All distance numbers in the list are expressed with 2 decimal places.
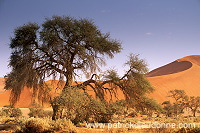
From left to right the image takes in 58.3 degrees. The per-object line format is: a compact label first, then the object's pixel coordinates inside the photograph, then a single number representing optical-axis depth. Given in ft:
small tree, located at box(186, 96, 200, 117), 80.82
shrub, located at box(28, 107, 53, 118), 69.96
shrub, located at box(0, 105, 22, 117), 71.06
